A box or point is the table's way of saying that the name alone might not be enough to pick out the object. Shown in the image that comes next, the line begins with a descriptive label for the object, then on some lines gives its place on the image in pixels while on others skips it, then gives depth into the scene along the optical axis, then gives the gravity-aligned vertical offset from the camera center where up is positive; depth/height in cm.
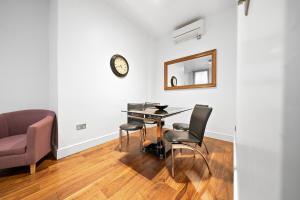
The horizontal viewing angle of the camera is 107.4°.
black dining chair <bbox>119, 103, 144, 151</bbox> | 188 -48
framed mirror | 260 +73
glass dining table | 153 -61
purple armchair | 128 -54
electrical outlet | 196 -50
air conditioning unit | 262 +170
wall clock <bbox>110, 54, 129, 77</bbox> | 249 +80
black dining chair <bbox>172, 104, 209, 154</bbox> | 192 -50
